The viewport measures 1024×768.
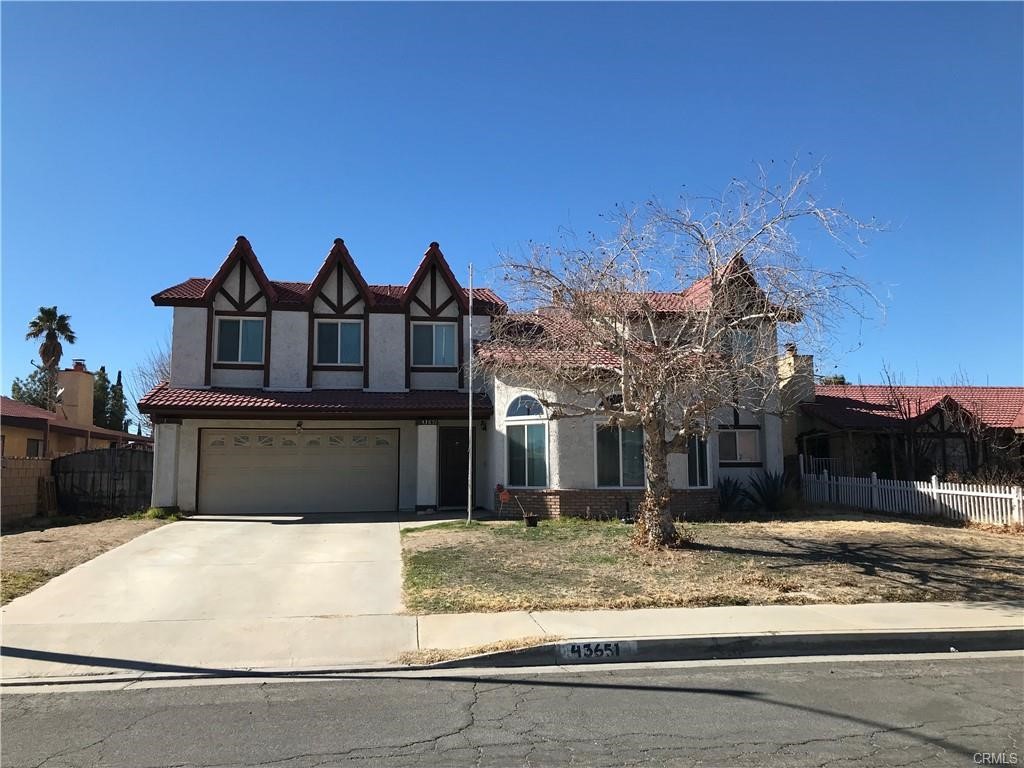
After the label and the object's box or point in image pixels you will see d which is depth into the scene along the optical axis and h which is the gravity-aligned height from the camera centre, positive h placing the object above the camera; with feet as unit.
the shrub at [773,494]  66.18 -3.73
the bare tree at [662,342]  40.14 +6.59
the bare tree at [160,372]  130.21 +15.49
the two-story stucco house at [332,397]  65.51 +5.36
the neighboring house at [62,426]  82.79 +3.88
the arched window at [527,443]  59.57 +1.01
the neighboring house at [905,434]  76.18 +2.12
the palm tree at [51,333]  136.05 +23.54
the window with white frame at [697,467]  61.52 -1.09
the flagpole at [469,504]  55.46 -3.72
